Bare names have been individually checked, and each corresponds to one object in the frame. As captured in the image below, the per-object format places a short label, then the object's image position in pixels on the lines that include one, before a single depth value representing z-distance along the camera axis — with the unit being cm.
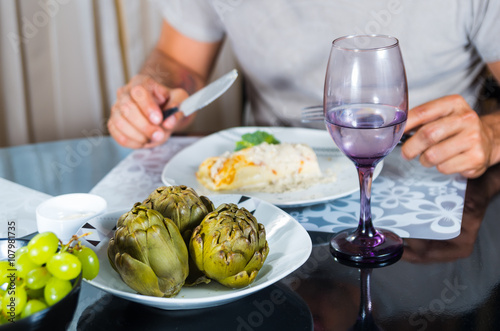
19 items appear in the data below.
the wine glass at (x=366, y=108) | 75
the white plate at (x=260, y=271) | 64
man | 111
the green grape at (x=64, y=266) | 55
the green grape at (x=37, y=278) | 56
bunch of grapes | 54
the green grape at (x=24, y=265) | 58
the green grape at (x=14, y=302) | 53
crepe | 112
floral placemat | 94
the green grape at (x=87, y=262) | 63
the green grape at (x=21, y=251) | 60
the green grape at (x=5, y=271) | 60
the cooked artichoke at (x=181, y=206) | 72
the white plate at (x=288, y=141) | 104
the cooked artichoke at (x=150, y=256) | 64
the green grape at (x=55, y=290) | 54
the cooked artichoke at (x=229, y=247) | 65
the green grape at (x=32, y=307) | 53
